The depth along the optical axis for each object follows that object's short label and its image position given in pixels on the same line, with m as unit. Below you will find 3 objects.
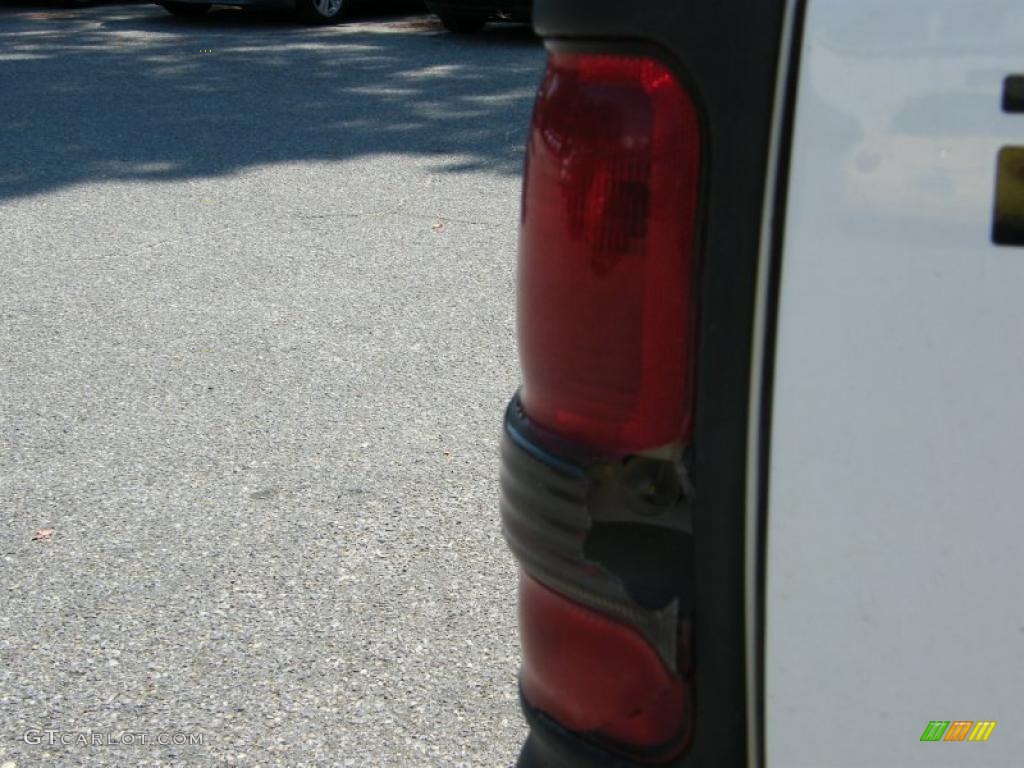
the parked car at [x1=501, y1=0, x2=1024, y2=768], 1.24
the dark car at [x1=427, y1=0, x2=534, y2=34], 11.72
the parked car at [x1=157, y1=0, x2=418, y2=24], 12.48
